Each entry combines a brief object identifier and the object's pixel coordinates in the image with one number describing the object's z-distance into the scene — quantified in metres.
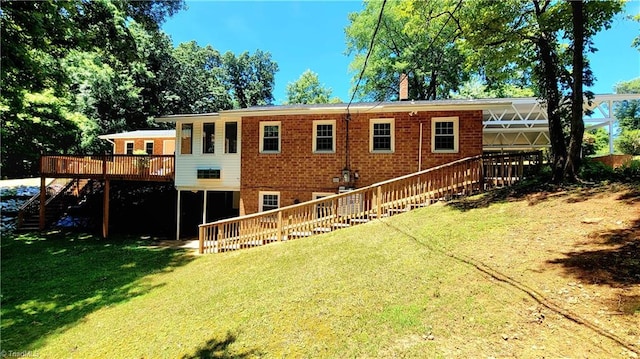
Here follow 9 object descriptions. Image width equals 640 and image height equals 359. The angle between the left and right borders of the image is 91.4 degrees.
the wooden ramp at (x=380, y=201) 10.41
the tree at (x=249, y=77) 42.66
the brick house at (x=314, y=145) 11.95
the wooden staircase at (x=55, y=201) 17.23
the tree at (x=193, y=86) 35.12
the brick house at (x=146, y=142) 21.95
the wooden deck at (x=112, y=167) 15.18
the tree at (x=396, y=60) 26.16
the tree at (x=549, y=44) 9.04
